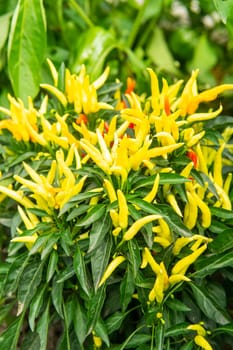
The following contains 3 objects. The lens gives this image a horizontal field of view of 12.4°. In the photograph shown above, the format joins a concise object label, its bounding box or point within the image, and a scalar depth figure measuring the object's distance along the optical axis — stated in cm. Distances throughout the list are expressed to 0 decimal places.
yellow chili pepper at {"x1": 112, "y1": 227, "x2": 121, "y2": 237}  102
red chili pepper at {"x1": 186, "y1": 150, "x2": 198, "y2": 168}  108
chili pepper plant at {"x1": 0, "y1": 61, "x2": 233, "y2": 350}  102
